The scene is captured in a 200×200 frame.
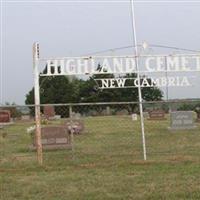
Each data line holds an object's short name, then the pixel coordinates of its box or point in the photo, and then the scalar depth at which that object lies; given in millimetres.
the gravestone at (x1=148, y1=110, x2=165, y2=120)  47091
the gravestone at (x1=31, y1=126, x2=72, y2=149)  19531
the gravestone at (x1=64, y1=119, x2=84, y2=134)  27088
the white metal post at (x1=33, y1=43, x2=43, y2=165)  13609
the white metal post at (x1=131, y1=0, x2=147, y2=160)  13866
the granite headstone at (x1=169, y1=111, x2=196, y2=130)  29547
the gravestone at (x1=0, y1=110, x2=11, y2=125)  41875
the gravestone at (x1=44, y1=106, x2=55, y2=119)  49547
